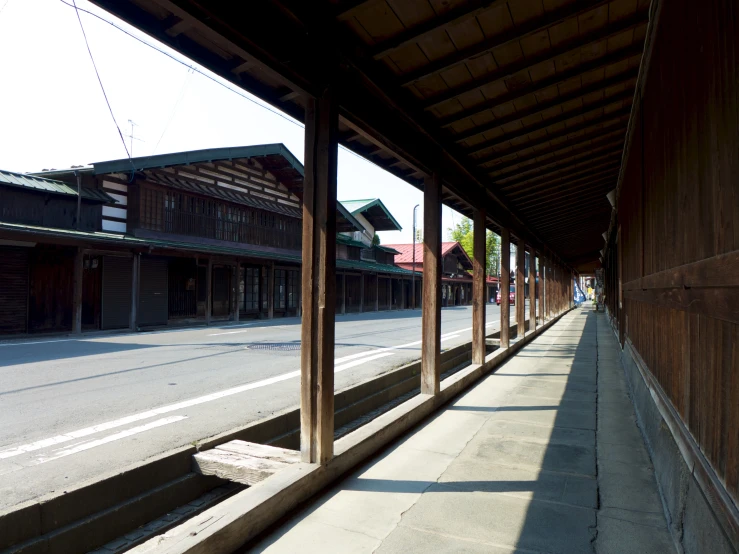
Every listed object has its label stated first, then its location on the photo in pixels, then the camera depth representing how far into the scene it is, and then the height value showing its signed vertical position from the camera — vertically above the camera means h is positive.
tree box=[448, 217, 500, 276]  63.47 +7.61
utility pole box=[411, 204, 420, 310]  33.89 +0.83
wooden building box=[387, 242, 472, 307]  43.38 +2.51
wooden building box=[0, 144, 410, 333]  13.87 +1.53
